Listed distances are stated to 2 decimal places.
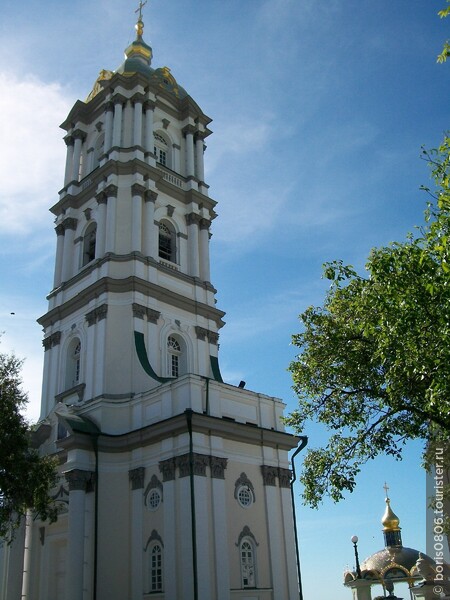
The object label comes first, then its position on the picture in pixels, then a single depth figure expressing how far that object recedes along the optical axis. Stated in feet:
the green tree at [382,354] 41.75
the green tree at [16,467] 65.21
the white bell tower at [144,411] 77.97
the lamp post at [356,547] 90.02
